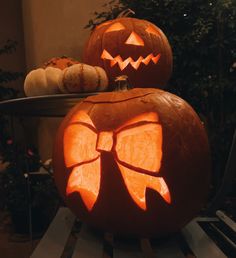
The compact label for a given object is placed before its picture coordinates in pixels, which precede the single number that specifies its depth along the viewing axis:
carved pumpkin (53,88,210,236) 0.87
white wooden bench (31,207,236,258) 0.81
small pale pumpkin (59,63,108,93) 1.04
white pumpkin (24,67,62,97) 1.11
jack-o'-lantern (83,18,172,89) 1.34
